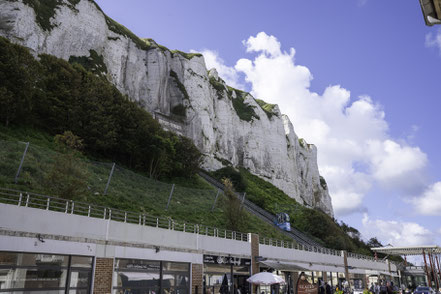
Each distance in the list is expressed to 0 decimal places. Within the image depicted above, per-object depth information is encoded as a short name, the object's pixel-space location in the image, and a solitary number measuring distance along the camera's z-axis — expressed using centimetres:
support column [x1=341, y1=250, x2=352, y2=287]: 3934
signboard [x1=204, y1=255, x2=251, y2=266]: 2218
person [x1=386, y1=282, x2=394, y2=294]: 1955
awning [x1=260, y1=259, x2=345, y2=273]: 2493
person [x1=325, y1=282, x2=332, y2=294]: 2081
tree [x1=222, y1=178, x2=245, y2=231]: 3088
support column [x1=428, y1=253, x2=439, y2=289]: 4734
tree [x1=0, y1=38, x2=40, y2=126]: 3406
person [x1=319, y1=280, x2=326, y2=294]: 2433
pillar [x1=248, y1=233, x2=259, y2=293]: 2558
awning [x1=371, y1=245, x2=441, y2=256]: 5000
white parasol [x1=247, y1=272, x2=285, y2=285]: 1874
